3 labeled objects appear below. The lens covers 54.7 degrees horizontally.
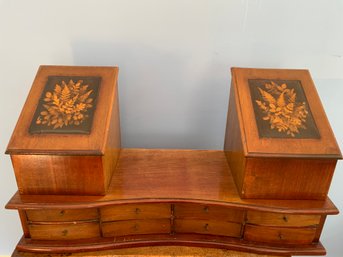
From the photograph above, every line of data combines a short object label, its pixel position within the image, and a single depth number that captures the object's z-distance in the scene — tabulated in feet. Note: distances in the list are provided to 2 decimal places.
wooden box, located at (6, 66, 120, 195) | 3.49
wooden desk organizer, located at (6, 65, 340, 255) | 3.73
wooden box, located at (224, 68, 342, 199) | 3.52
